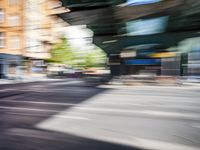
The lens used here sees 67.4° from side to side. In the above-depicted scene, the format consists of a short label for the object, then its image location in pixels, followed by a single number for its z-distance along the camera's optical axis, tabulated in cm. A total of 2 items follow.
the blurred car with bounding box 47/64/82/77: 1652
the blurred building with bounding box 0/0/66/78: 1207
